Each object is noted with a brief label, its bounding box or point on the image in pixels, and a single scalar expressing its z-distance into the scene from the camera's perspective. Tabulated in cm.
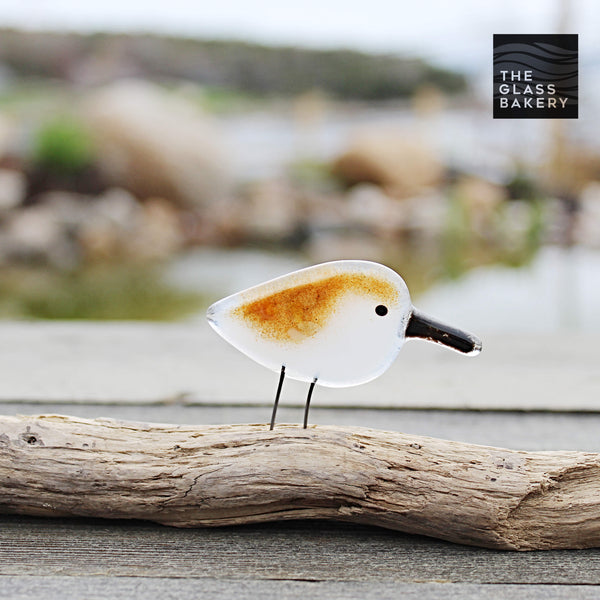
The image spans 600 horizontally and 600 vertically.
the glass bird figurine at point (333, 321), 81
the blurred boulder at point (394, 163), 296
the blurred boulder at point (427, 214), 295
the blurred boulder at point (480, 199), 289
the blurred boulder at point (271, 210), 303
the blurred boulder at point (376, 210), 296
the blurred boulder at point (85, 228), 307
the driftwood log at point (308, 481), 78
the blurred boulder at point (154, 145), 311
